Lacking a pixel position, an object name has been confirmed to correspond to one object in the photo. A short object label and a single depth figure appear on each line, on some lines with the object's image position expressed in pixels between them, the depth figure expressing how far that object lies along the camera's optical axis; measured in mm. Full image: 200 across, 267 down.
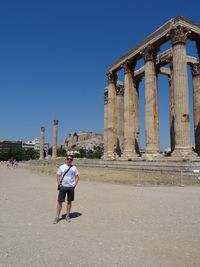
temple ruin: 30969
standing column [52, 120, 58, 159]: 91369
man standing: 9164
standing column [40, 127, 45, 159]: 100938
